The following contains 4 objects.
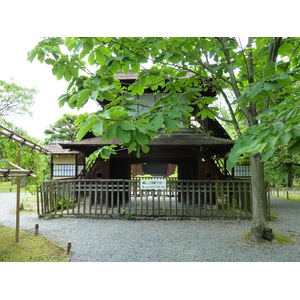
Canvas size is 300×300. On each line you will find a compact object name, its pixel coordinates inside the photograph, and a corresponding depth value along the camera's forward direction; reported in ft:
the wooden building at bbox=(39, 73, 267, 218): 18.71
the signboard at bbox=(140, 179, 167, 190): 18.03
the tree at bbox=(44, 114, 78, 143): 47.24
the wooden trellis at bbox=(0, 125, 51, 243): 9.61
